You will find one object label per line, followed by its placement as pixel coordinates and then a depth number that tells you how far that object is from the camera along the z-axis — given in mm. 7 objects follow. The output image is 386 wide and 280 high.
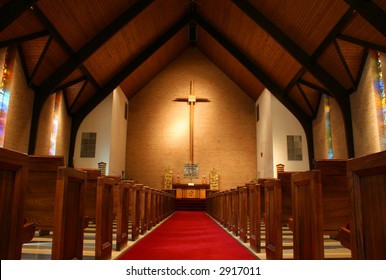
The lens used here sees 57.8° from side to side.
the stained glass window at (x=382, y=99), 8383
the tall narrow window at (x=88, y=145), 12875
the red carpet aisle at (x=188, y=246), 3250
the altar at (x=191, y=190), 14570
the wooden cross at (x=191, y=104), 15609
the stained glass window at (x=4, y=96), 8555
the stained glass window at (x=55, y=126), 11445
